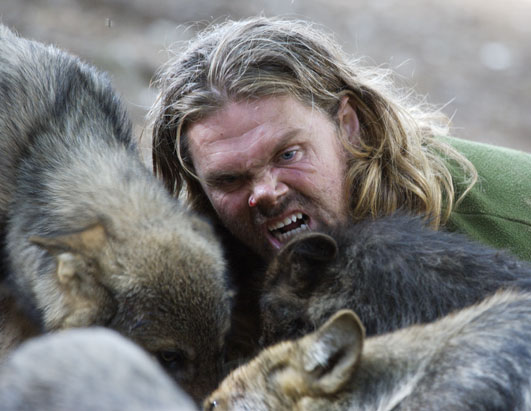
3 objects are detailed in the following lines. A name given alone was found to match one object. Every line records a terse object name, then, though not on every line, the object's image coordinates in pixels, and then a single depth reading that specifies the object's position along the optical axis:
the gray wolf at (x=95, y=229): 5.98
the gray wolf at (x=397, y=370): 4.43
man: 7.64
